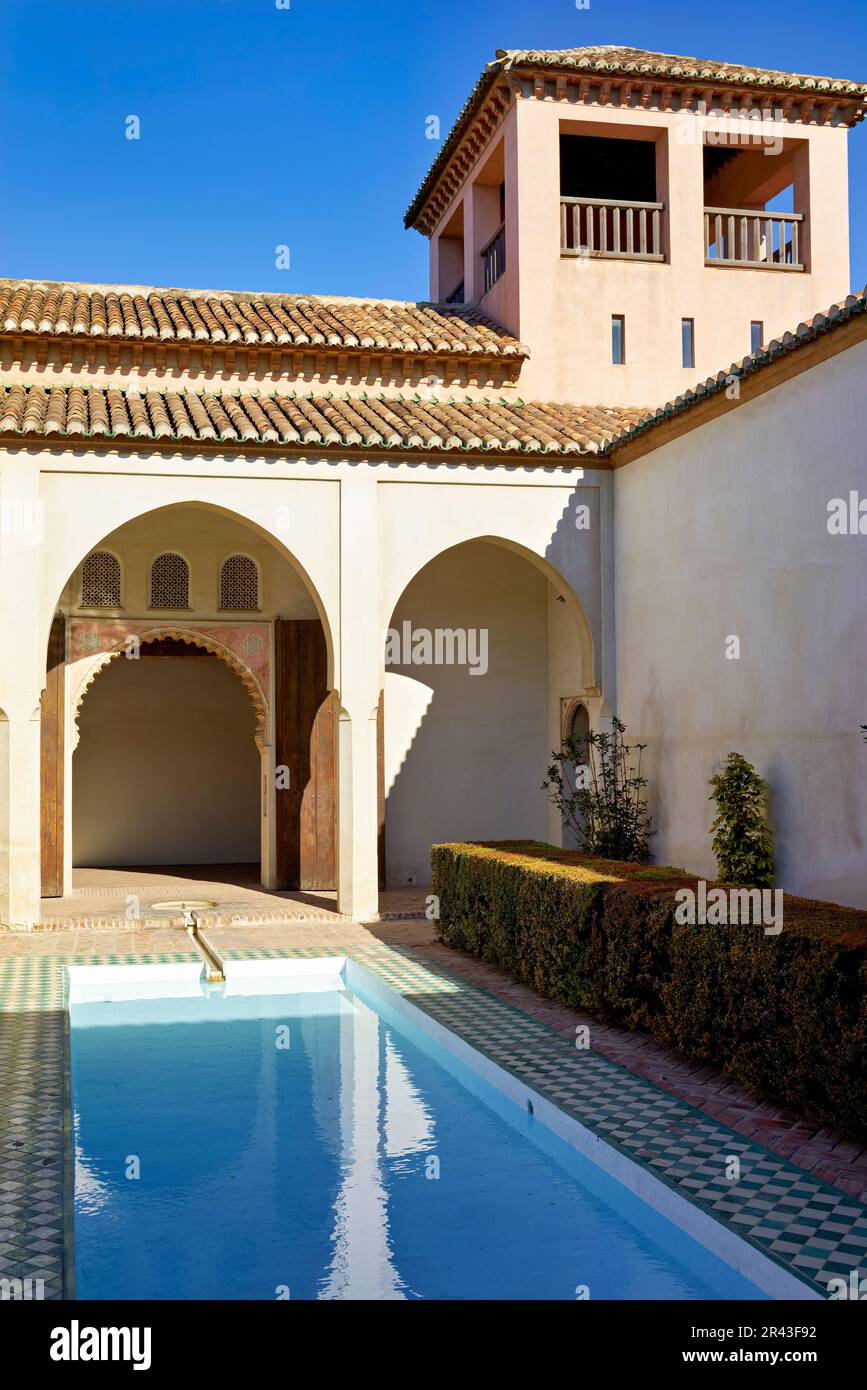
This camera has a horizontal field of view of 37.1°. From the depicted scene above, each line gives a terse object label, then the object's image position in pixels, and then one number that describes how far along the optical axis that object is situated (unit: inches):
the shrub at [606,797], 476.4
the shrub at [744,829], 382.9
